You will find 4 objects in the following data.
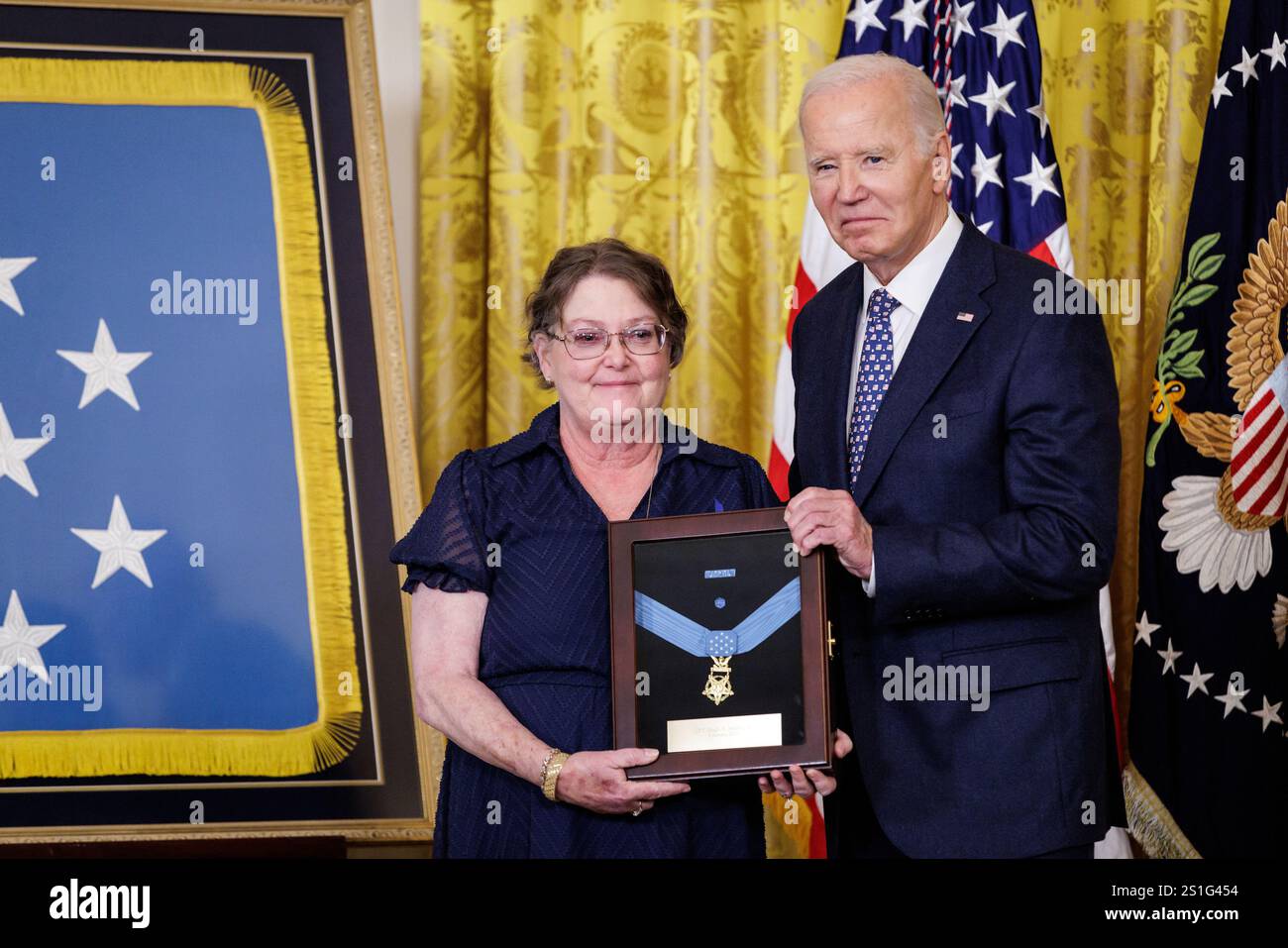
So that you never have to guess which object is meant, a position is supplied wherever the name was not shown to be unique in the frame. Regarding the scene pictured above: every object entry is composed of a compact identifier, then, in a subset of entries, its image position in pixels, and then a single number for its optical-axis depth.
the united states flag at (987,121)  3.62
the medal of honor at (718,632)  2.23
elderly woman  2.23
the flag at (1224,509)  3.39
